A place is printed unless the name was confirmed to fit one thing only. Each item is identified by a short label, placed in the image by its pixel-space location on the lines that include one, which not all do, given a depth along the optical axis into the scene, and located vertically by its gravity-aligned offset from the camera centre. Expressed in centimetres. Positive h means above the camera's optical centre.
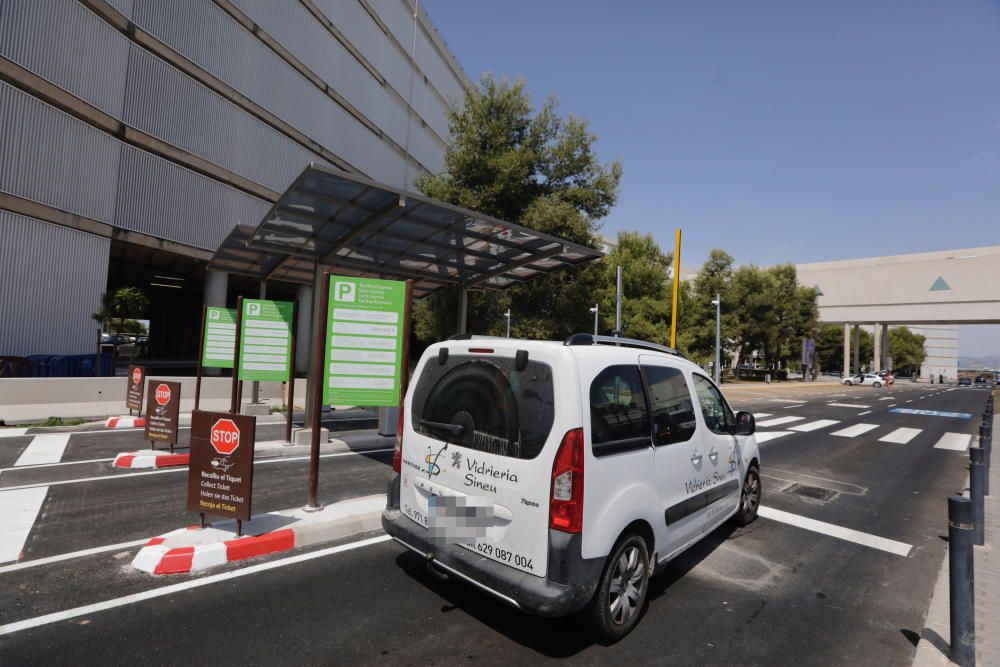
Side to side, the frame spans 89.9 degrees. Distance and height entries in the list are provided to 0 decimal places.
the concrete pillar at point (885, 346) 6662 +329
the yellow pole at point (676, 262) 1297 +265
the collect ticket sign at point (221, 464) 449 -115
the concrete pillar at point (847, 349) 6456 +262
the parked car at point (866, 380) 5291 -111
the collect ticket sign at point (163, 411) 801 -120
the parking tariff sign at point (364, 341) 652 +7
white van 308 -80
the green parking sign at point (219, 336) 1212 +7
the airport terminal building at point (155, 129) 1642 +860
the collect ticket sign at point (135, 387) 1096 -116
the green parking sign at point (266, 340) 1004 +2
